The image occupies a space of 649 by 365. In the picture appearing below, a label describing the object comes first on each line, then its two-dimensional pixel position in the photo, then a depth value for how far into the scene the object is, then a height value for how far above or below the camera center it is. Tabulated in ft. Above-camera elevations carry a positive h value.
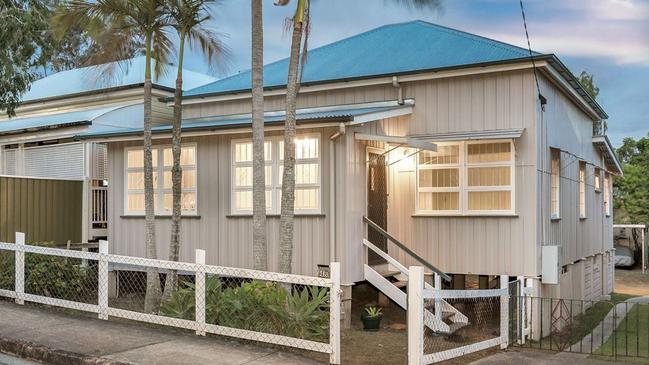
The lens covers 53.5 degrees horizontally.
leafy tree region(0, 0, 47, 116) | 43.21 +10.86
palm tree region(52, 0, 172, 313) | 36.96 +10.31
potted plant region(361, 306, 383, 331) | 35.68 -6.71
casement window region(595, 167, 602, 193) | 65.13 +2.04
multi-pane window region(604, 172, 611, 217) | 72.28 +0.65
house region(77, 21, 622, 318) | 38.88 +2.11
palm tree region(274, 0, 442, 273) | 32.76 +2.60
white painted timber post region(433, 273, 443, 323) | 24.30 -4.97
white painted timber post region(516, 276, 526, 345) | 34.99 -6.26
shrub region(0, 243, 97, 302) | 35.81 -4.38
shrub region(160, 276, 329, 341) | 26.00 -4.60
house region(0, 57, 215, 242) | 51.67 +6.51
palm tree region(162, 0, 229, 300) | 37.58 +7.95
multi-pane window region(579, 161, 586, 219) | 56.13 +0.93
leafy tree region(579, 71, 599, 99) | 123.24 +22.59
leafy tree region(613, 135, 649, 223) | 111.45 +1.48
